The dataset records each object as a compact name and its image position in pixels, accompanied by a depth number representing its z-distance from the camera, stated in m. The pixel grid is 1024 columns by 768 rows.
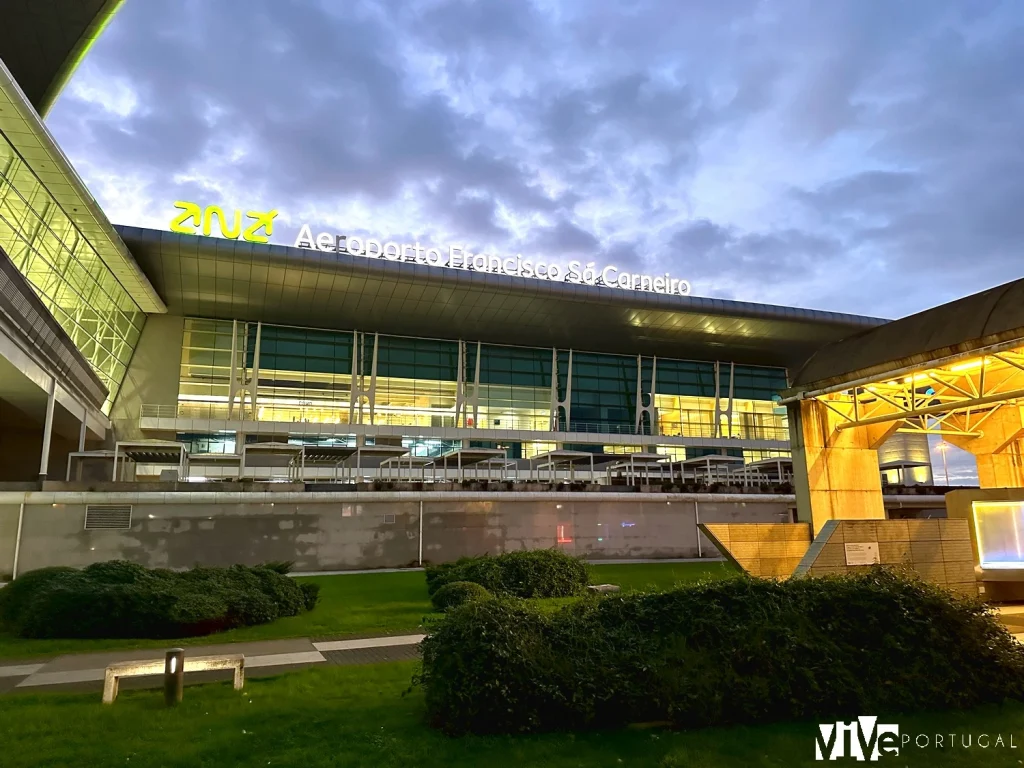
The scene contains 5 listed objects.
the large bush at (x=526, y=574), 18.69
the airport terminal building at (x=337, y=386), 28.36
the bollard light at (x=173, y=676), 8.87
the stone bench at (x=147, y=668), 8.98
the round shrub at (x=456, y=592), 15.63
